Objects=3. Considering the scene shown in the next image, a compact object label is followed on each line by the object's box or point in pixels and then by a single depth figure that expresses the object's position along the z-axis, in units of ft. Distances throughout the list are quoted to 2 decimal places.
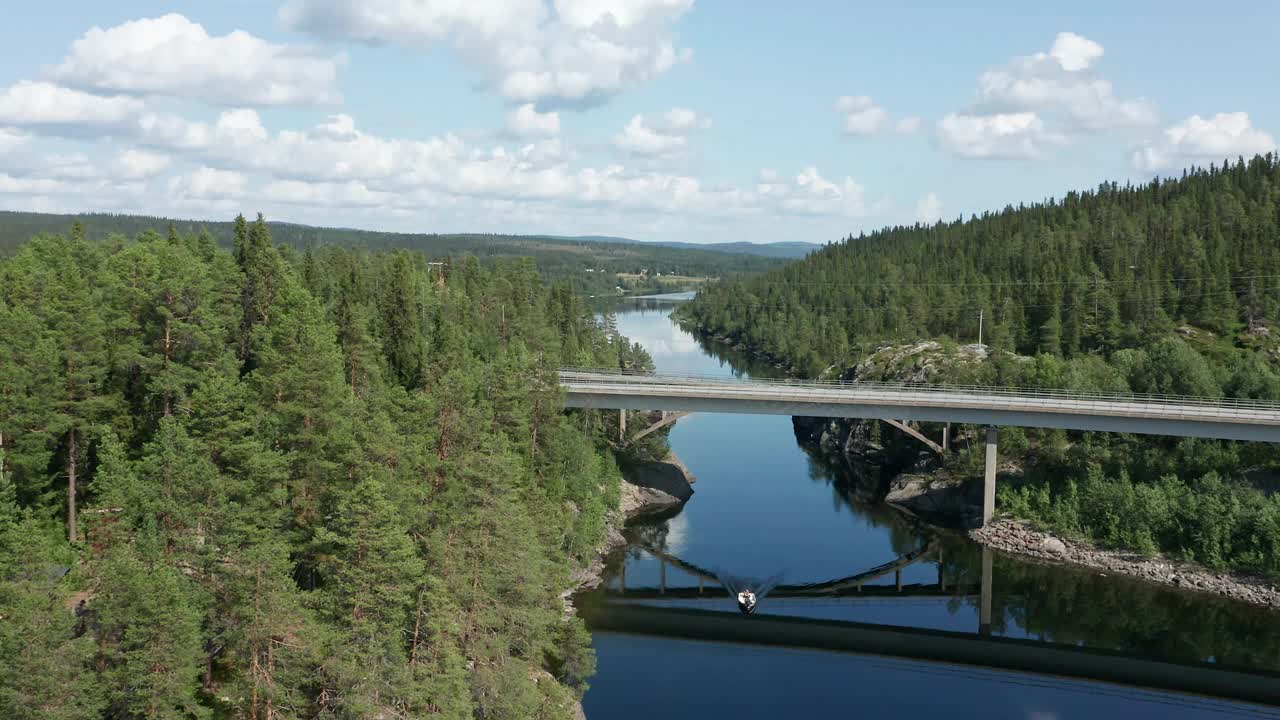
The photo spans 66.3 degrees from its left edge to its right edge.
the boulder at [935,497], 243.60
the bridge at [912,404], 208.03
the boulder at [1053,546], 209.05
